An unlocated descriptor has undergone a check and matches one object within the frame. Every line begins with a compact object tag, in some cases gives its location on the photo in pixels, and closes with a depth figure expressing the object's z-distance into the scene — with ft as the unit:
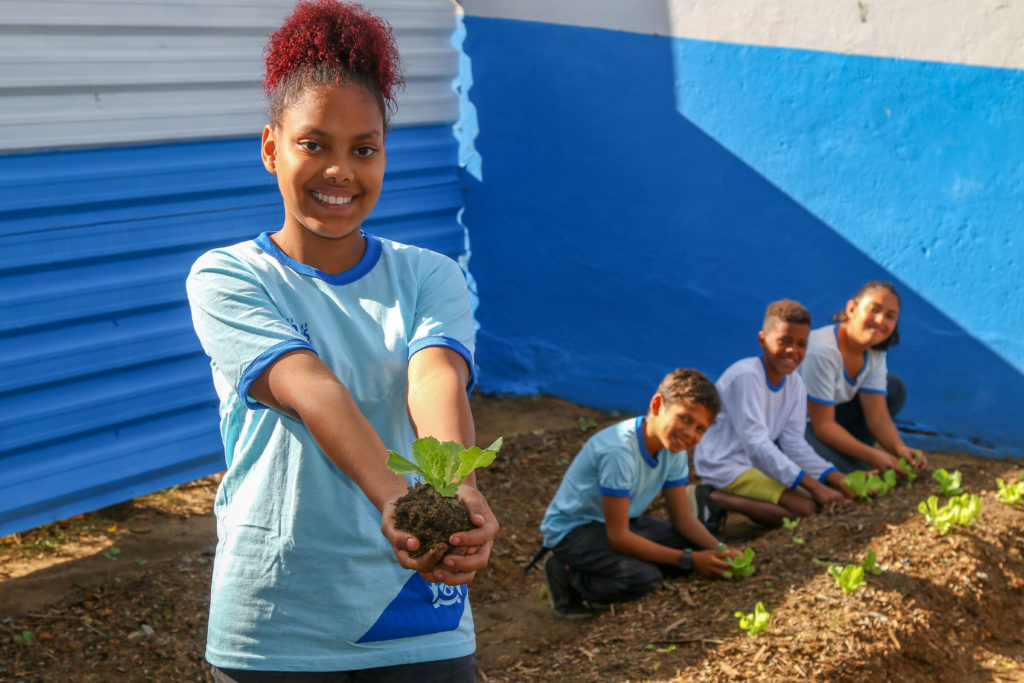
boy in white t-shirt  16.42
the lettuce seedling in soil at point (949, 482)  15.62
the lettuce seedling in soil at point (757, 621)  11.83
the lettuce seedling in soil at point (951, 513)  14.35
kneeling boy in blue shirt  13.52
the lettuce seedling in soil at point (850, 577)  12.59
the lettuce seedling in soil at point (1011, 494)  15.71
